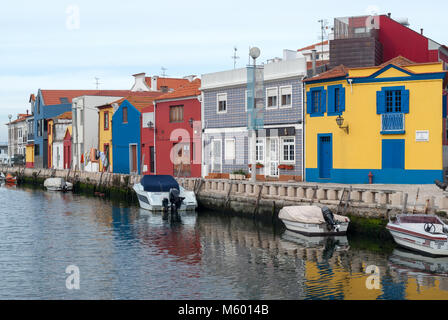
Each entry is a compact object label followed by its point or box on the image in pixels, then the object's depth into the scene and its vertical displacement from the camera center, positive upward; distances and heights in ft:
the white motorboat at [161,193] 118.93 -7.63
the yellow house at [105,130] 196.20 +9.12
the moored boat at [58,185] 190.60 -9.03
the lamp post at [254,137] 110.61 +3.53
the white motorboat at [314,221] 83.46 -9.52
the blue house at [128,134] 175.99 +7.08
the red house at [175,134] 151.23 +5.99
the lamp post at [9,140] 335.26 +9.74
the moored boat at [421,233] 68.54 -9.37
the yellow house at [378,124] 106.73 +5.79
